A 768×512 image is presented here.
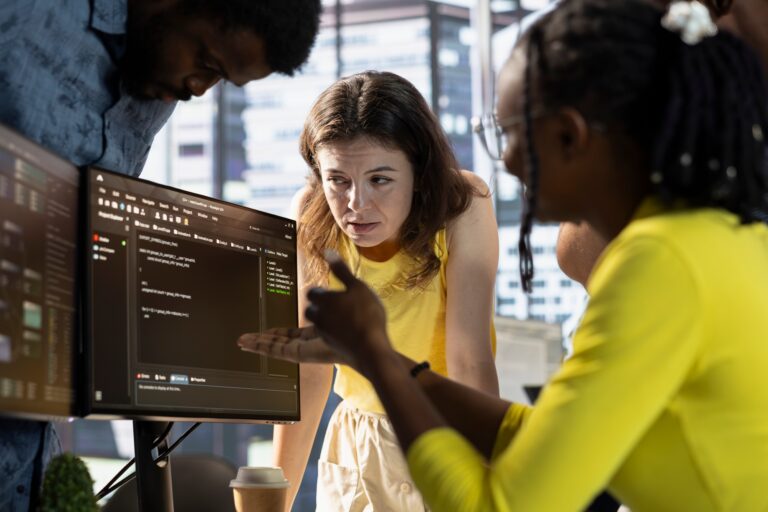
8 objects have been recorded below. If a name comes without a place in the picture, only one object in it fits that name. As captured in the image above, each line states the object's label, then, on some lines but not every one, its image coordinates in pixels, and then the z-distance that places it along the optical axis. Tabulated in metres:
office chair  1.81
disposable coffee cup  1.40
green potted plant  1.04
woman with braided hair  0.95
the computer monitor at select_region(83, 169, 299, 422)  1.28
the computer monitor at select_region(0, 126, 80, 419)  1.08
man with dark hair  1.21
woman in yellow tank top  1.80
